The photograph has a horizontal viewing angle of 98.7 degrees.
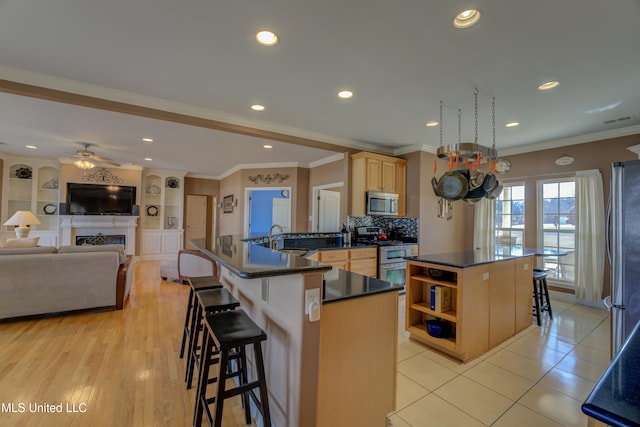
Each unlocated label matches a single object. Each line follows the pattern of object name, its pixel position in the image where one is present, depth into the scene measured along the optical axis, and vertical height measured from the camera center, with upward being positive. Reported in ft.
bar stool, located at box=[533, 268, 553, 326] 11.15 -3.06
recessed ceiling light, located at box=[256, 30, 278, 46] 6.27 +4.24
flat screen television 21.88 +1.45
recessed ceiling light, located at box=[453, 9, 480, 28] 5.57 +4.24
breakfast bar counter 4.45 -2.23
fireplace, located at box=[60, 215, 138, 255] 21.75 -1.11
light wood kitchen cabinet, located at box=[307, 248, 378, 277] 13.03 -1.91
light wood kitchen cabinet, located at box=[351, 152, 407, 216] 14.79 +2.41
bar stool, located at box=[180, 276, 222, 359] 7.66 -1.94
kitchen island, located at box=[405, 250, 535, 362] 8.18 -2.61
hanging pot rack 8.26 +2.14
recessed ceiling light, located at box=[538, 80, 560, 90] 8.31 +4.26
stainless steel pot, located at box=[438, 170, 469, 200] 8.50 +1.14
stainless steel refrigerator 5.42 -0.52
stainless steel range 14.52 -1.99
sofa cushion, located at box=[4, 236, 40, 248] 14.10 -1.43
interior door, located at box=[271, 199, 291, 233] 21.44 +0.56
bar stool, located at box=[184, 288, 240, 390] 6.25 -2.05
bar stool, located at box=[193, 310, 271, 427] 4.64 -2.47
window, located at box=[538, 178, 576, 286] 14.32 -0.06
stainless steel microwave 14.67 +0.94
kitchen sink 11.66 -1.41
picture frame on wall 25.06 +1.39
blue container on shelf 8.79 -3.46
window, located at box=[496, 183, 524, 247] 16.06 +0.38
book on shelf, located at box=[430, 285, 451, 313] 8.74 -2.47
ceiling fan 15.98 +3.45
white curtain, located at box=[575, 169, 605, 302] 12.87 -0.58
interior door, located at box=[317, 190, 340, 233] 20.31 +0.80
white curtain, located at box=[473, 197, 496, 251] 16.43 -0.19
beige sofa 10.43 -2.59
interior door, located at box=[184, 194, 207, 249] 29.40 +0.11
